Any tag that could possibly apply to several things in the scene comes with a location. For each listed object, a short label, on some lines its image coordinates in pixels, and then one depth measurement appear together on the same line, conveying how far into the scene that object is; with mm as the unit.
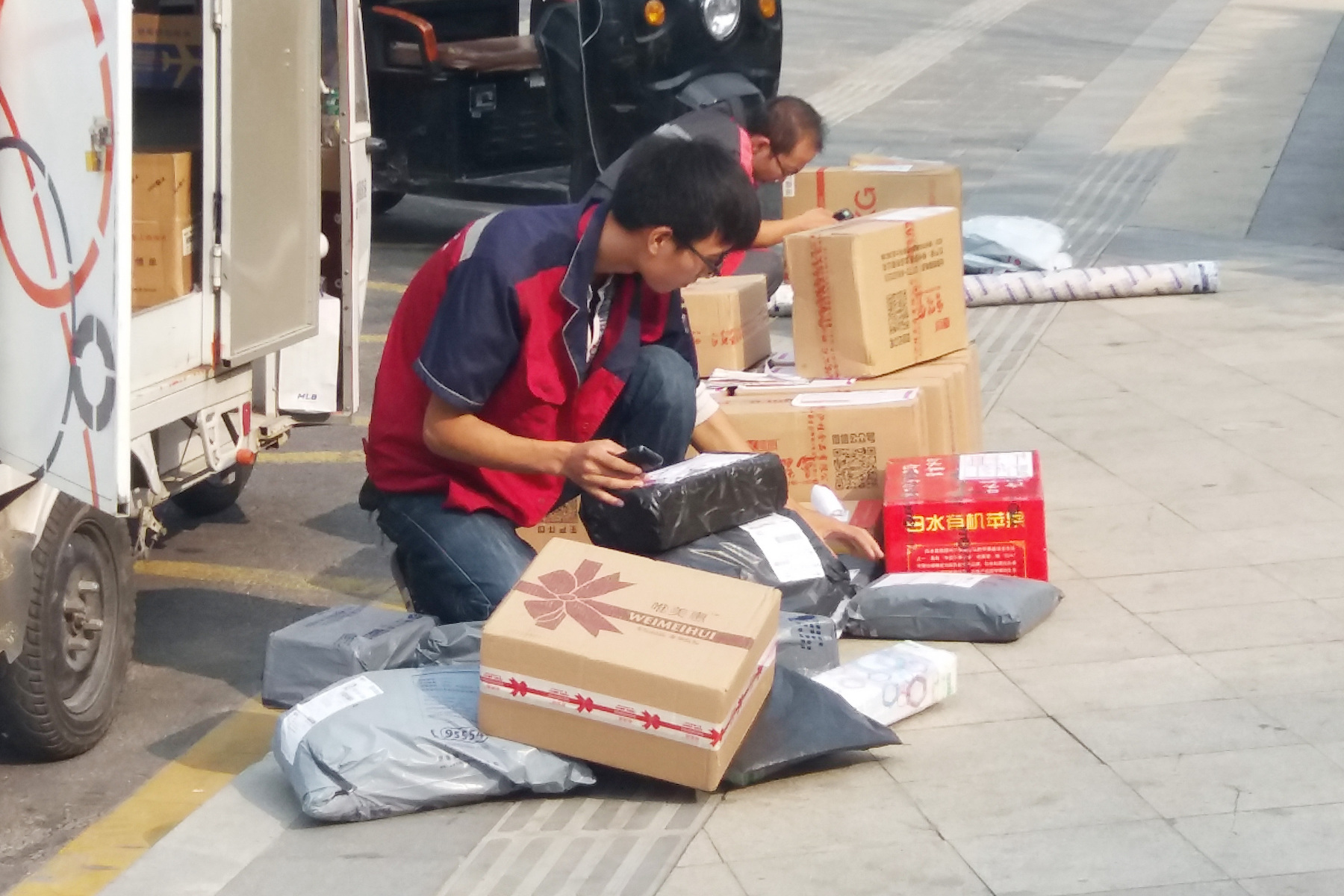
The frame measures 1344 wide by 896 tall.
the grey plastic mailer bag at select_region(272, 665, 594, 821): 6221
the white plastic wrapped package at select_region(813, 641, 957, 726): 6900
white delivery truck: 6262
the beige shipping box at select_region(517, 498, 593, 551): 8437
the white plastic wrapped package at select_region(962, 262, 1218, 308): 15009
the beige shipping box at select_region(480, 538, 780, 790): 6042
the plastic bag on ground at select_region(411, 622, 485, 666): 7065
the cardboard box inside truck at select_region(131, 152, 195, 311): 8322
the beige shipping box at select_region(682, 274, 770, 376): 10436
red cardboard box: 8396
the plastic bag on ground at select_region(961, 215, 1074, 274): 15873
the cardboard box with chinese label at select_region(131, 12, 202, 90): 9902
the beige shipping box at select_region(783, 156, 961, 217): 11827
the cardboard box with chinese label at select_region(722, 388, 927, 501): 9159
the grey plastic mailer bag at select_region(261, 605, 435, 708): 7160
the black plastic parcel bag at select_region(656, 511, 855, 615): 7464
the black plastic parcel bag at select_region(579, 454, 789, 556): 7214
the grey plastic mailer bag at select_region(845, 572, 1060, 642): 7889
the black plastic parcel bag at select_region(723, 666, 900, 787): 6400
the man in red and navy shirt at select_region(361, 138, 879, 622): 6731
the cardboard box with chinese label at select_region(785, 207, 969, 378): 9612
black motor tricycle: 14698
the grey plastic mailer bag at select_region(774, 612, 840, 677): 7167
